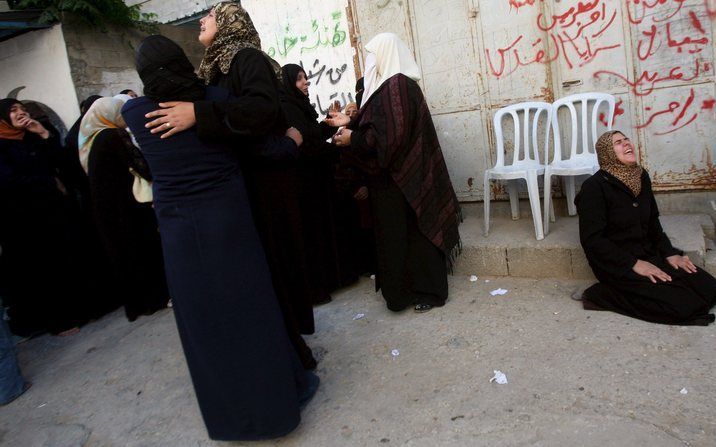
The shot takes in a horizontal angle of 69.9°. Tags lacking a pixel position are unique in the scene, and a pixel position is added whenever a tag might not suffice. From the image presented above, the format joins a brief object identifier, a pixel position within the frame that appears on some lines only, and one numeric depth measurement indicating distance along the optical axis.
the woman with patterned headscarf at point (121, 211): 4.03
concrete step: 3.44
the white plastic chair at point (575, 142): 3.78
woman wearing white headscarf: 3.28
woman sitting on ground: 2.83
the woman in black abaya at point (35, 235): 4.15
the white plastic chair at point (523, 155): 3.76
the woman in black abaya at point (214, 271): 2.12
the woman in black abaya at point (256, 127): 2.11
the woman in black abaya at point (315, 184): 3.74
